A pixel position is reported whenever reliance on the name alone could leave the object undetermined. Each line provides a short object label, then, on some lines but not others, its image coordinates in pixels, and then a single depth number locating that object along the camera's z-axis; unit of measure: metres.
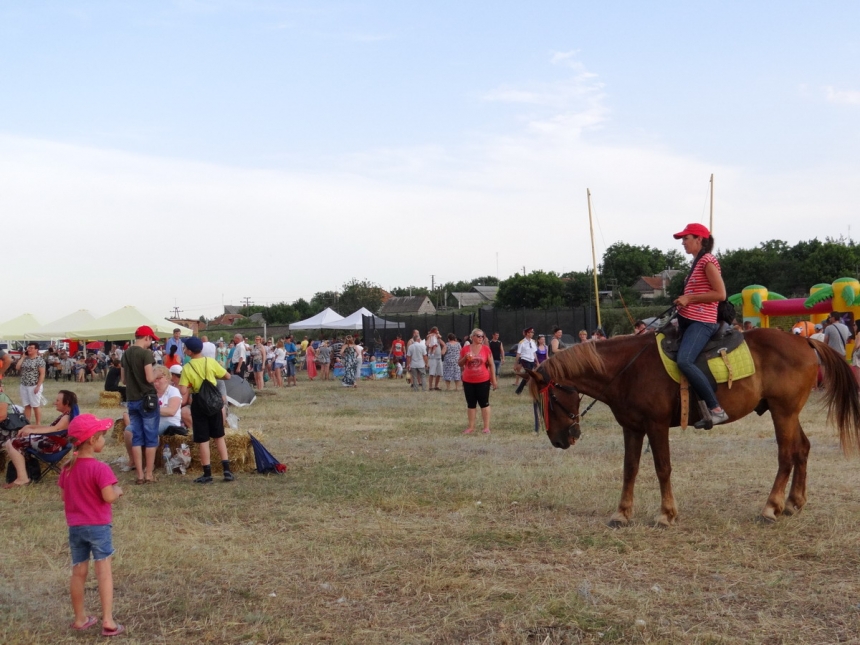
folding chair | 10.22
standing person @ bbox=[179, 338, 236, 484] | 9.90
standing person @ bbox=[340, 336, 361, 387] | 26.97
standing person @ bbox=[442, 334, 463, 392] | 23.50
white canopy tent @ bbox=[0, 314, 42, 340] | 36.36
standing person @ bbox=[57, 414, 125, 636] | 4.98
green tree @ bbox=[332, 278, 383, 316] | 72.03
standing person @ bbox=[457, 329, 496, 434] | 13.51
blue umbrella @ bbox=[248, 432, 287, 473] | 10.59
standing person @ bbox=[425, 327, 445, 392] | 24.78
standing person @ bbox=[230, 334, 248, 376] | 23.33
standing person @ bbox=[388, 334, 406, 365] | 31.09
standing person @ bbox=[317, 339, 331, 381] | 31.52
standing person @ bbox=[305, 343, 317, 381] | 32.47
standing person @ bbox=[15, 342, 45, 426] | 15.06
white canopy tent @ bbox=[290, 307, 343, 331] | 36.19
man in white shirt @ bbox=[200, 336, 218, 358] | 20.61
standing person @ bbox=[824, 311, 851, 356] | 17.16
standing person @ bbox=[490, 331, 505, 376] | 25.16
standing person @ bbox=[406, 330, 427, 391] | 24.66
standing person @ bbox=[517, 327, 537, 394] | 19.70
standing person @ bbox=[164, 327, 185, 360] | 19.47
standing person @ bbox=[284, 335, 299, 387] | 28.86
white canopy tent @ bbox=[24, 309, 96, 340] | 33.91
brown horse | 7.23
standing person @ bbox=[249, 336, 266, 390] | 26.45
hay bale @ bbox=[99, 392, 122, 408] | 20.78
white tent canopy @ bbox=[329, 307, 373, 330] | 37.01
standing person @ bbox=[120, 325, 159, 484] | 10.10
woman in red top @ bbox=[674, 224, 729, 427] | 7.07
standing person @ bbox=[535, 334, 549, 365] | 21.11
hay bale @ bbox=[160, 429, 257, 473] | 10.70
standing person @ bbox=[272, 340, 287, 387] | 27.38
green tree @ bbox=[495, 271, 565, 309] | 66.69
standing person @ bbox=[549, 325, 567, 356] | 18.61
